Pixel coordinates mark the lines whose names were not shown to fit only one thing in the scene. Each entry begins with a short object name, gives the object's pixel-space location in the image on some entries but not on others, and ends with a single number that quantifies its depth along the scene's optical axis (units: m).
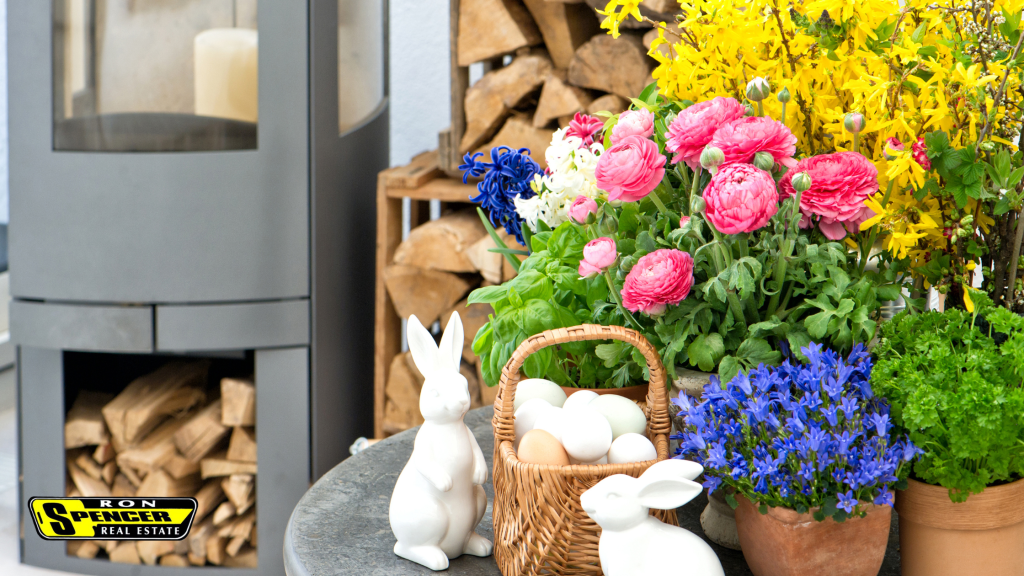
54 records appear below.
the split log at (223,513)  3.72
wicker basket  1.97
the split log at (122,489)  3.73
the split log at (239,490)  3.70
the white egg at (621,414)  2.03
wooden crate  3.56
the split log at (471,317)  3.50
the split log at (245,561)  3.74
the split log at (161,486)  3.66
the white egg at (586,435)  1.98
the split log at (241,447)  3.68
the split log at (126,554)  3.73
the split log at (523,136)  3.36
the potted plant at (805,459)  1.93
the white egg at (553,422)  2.00
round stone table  2.07
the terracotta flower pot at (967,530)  1.96
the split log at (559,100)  3.23
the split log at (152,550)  3.72
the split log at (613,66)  3.12
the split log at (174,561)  3.73
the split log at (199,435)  3.72
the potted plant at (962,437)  1.92
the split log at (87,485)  3.66
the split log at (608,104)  3.24
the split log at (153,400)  3.66
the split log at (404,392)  3.70
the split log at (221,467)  3.70
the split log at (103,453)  3.68
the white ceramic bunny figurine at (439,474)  2.05
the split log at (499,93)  3.34
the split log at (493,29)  3.31
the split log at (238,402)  3.63
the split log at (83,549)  3.70
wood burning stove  3.31
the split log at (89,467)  3.69
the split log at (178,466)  3.70
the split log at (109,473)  3.70
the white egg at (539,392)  2.10
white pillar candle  3.41
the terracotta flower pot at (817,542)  1.97
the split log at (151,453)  3.66
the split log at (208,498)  3.76
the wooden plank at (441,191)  3.49
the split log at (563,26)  3.24
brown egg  1.99
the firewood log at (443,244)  3.48
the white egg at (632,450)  1.99
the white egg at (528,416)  2.05
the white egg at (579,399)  2.04
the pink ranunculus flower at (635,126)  2.08
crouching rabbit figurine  1.91
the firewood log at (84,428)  3.61
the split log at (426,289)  3.60
